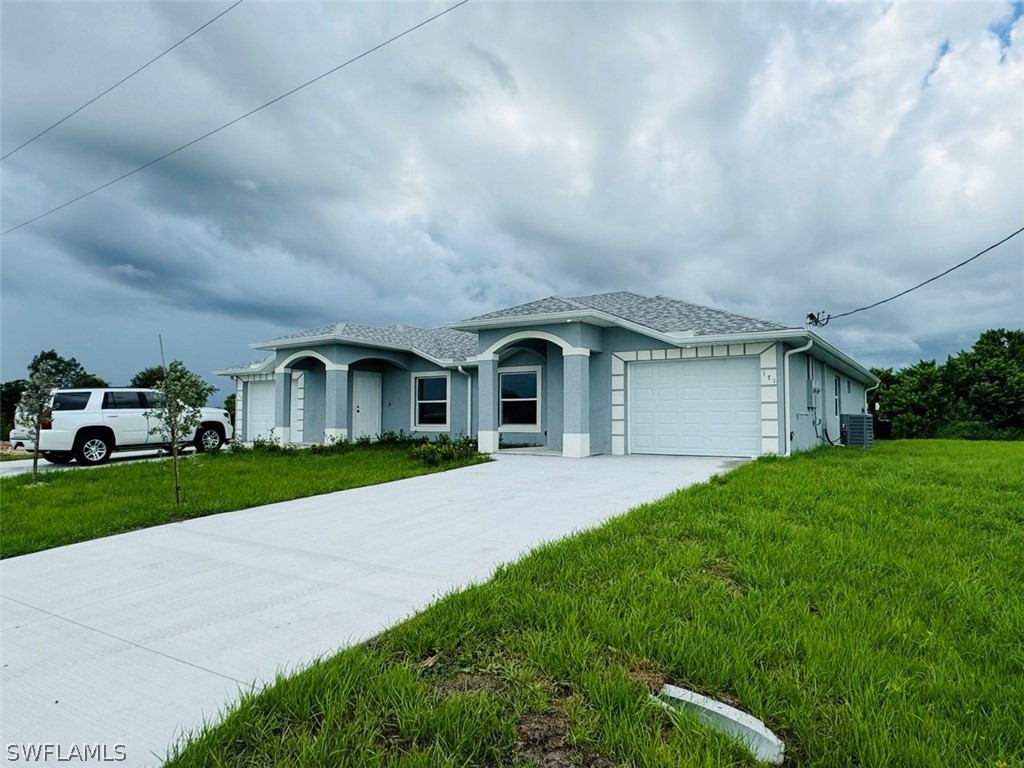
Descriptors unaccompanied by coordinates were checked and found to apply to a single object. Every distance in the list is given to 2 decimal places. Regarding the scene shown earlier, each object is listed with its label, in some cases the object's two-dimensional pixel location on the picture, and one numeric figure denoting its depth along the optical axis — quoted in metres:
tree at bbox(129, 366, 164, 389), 35.50
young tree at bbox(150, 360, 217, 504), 7.48
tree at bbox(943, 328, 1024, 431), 27.88
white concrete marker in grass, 2.12
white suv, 13.04
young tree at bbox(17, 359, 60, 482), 9.64
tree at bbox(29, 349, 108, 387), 30.39
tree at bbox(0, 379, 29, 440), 27.05
